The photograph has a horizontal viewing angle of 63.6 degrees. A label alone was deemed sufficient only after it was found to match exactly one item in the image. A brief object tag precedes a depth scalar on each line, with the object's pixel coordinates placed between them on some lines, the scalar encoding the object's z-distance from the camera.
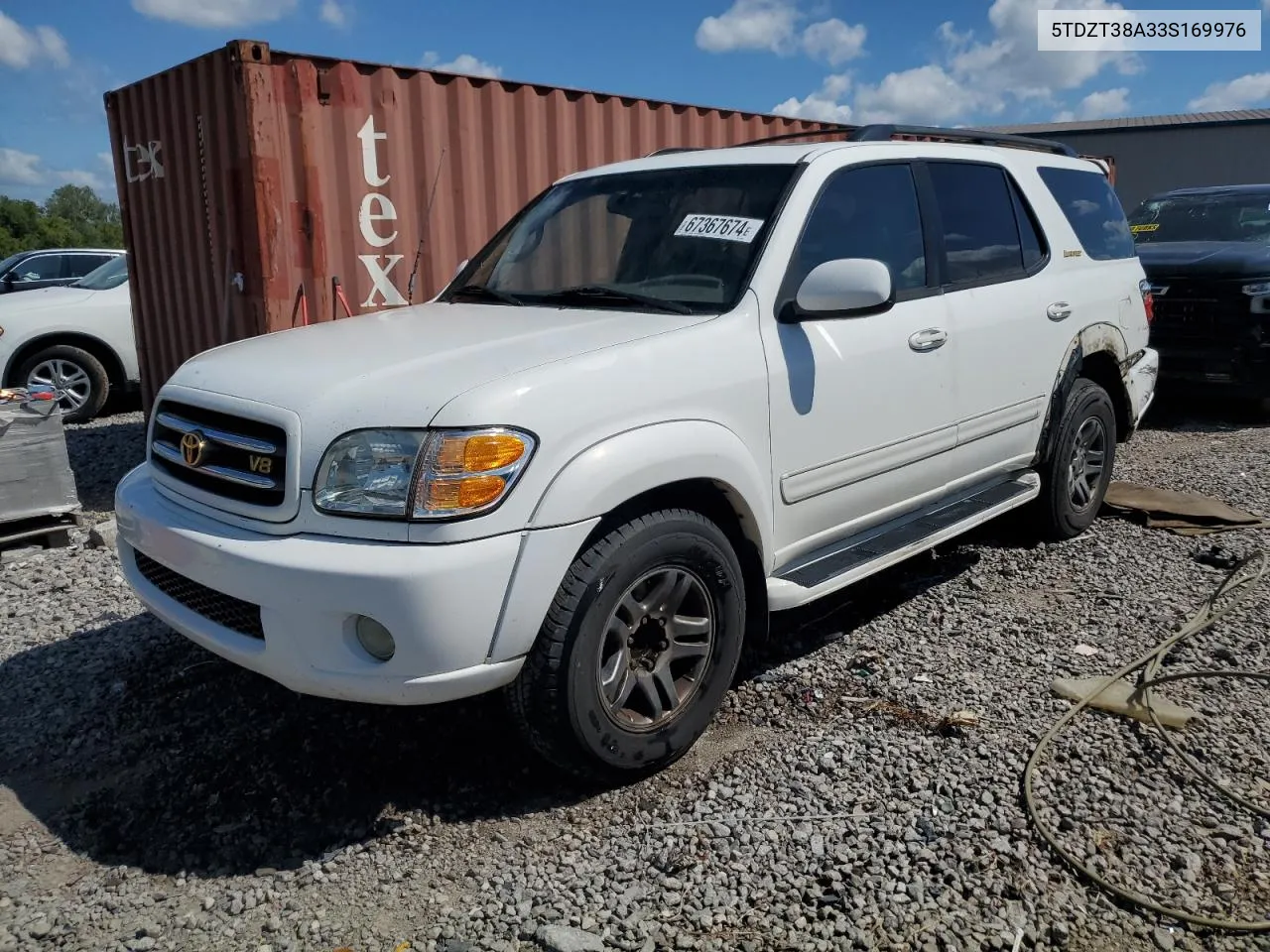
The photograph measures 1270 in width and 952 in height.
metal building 24.77
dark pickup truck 7.99
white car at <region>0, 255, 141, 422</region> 9.12
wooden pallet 5.38
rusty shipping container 5.88
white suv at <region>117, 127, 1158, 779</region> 2.57
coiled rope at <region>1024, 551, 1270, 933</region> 2.43
